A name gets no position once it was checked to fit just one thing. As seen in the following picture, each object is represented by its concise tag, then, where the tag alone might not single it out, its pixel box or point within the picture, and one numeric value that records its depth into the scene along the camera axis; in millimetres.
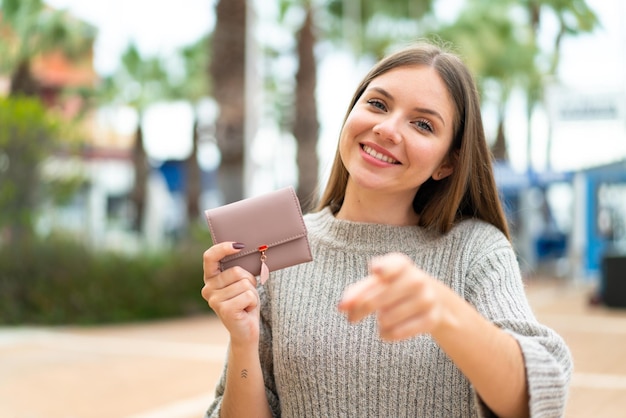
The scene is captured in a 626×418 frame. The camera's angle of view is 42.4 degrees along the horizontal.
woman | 1879
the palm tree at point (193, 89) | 27484
